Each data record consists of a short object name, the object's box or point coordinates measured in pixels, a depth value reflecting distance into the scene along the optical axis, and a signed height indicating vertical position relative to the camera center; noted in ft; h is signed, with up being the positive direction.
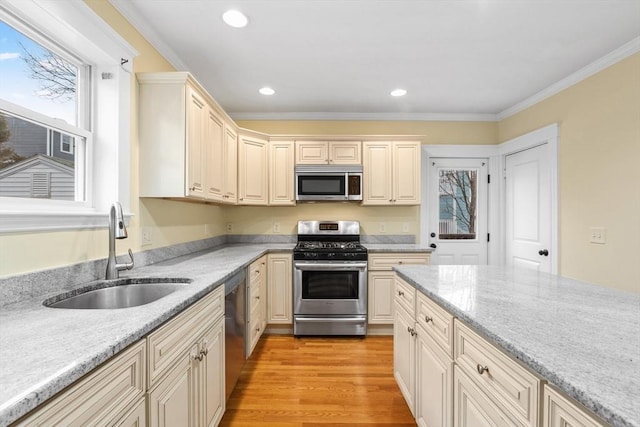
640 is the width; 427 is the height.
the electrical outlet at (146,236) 6.72 -0.48
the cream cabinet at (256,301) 8.22 -2.59
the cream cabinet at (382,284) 10.34 -2.38
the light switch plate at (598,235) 8.00 -0.52
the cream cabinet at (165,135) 6.64 +1.82
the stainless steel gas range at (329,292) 10.16 -2.64
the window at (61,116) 4.26 +1.72
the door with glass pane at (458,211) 12.41 +0.21
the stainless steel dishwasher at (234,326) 6.15 -2.54
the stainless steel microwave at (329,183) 11.24 +1.25
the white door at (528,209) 10.05 +0.27
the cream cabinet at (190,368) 3.46 -2.15
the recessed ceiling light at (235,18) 6.19 +4.24
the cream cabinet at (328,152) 11.43 +2.46
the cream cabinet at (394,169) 11.41 +1.81
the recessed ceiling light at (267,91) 9.92 +4.25
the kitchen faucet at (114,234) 5.01 -0.33
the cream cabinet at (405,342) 5.70 -2.67
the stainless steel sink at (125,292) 4.69 -1.30
